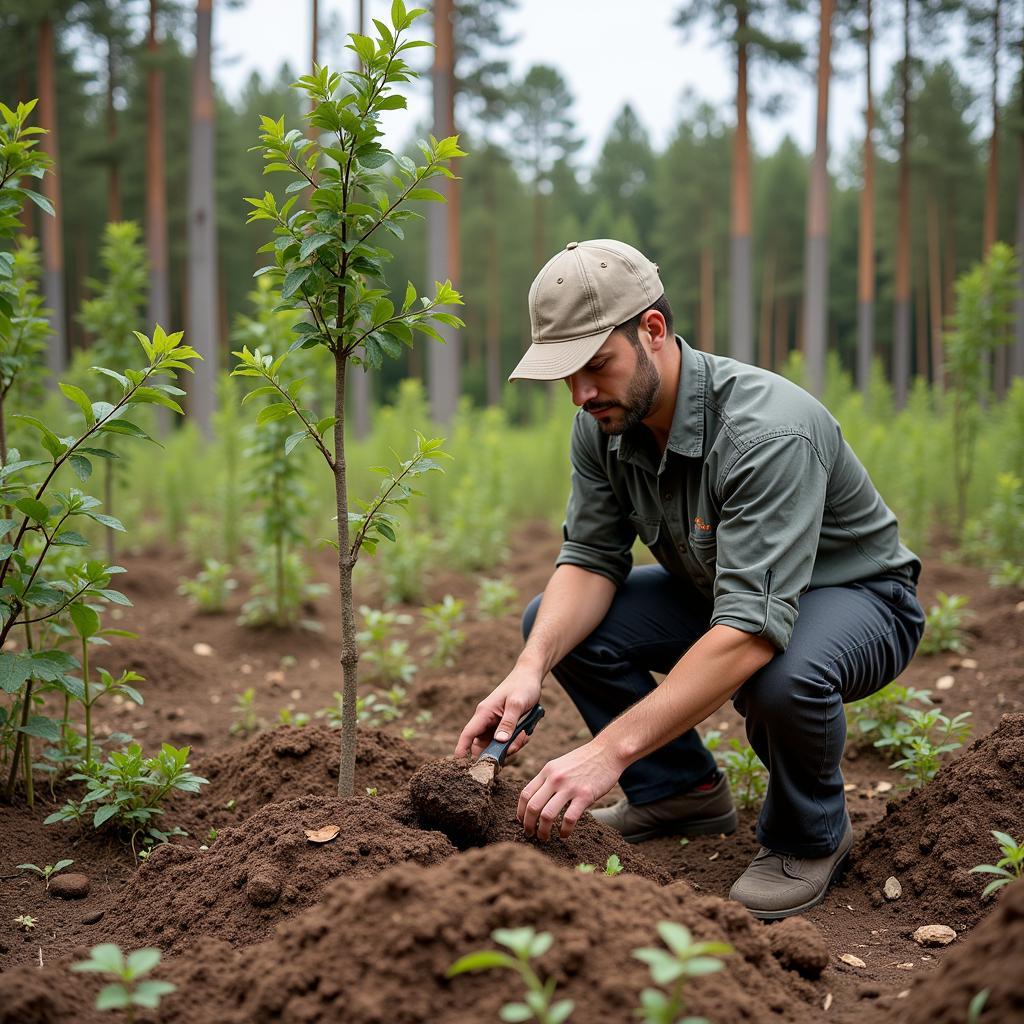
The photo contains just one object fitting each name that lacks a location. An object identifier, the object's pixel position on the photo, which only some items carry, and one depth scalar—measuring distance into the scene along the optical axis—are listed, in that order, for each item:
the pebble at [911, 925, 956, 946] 2.29
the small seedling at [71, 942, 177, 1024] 1.36
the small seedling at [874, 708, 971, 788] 2.97
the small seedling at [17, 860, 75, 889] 2.50
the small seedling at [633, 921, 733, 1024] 1.22
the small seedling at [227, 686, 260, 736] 3.92
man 2.32
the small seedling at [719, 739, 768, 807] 3.14
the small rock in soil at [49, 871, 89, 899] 2.42
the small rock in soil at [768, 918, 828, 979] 1.95
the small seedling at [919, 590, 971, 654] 4.55
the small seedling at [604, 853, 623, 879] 2.20
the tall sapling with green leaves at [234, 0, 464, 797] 2.18
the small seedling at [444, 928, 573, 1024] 1.25
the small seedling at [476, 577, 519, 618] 5.46
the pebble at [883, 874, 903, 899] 2.56
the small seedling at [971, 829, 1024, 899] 1.98
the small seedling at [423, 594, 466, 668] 4.66
